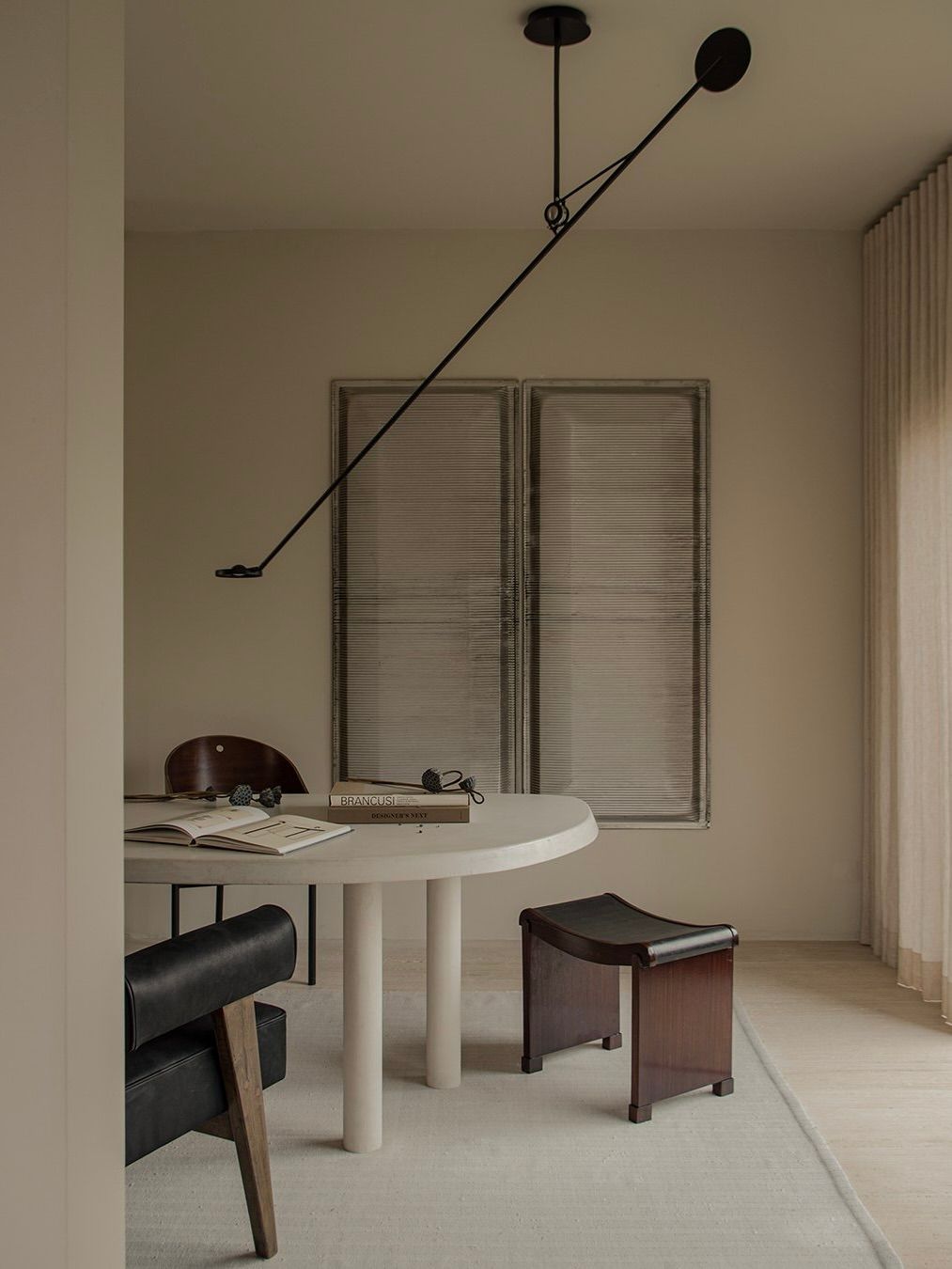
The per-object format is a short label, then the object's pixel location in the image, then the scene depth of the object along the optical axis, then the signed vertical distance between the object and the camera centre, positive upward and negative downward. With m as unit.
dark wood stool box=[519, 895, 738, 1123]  2.62 -0.82
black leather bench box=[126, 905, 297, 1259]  1.70 -0.66
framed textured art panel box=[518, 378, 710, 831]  4.11 +0.31
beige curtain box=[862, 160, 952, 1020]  3.38 +0.17
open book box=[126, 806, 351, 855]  2.27 -0.39
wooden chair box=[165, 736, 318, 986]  3.66 -0.41
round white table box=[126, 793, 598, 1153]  2.19 -0.43
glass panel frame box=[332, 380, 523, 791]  4.12 +0.21
